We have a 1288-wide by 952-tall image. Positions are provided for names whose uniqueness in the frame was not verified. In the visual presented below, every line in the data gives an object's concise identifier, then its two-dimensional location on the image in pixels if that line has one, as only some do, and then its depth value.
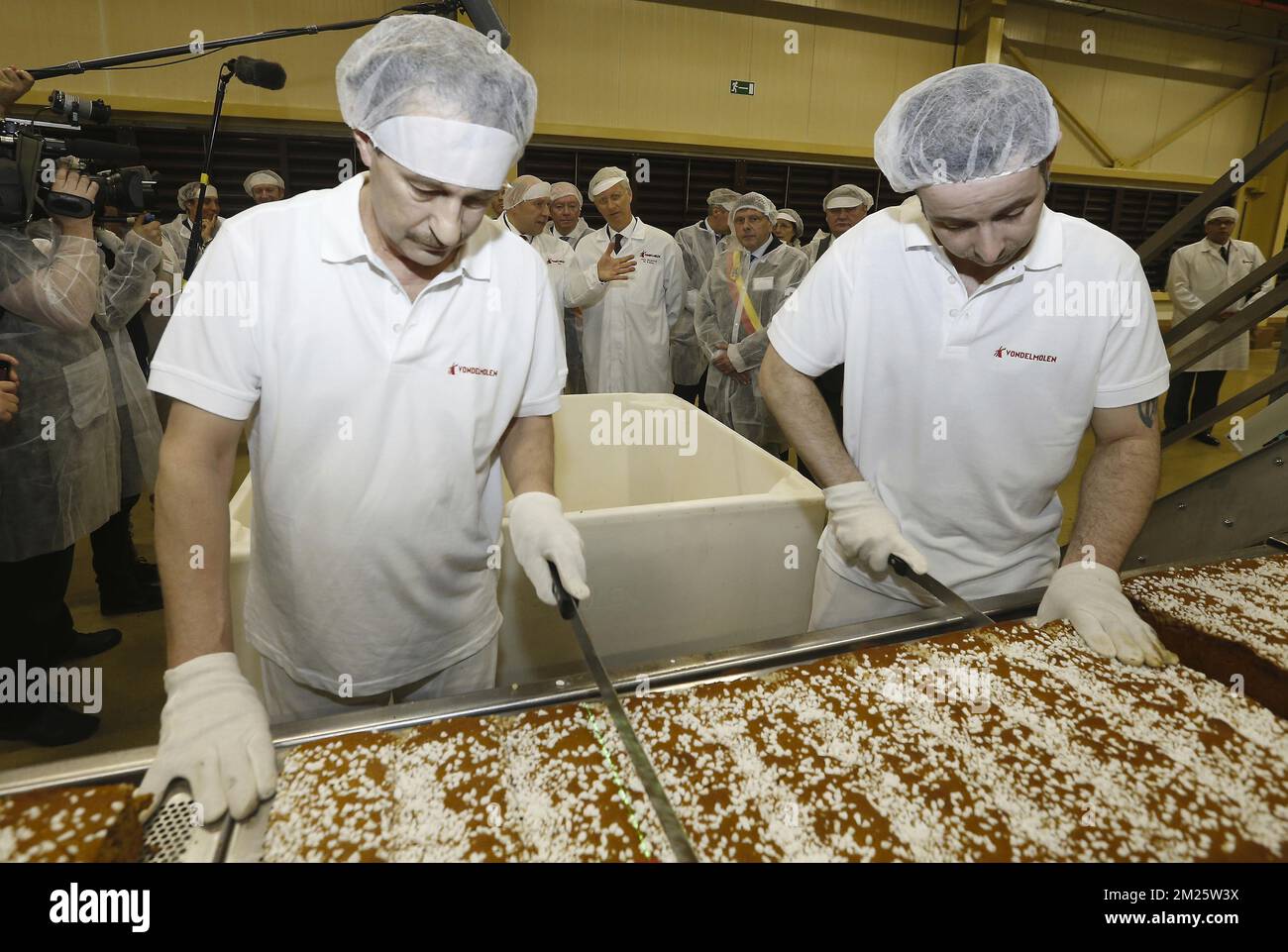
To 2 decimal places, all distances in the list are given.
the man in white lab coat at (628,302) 4.39
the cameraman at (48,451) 2.01
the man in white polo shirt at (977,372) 1.13
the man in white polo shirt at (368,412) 0.96
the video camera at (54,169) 1.81
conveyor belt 0.75
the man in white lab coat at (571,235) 4.62
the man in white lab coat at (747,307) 4.03
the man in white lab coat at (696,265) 4.98
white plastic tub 1.76
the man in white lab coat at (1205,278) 5.50
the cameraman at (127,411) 2.79
